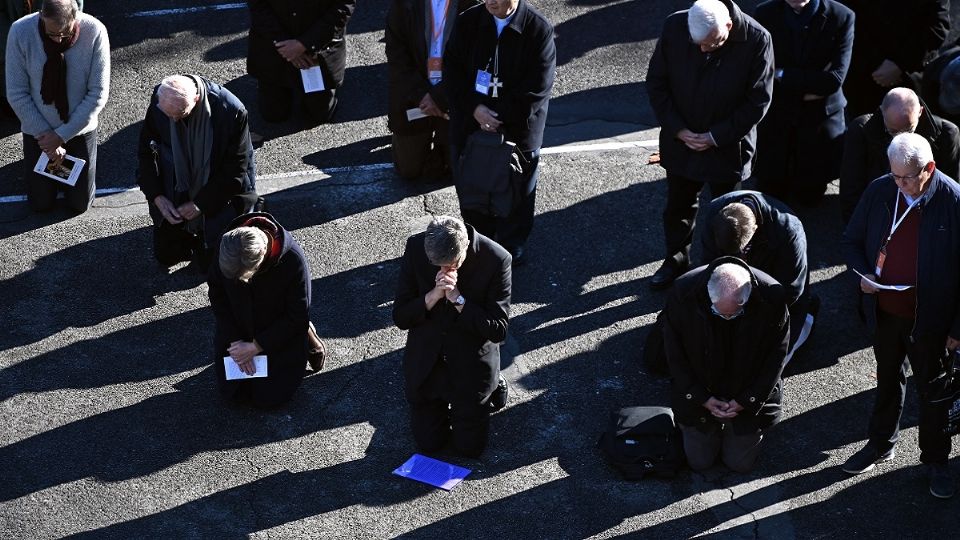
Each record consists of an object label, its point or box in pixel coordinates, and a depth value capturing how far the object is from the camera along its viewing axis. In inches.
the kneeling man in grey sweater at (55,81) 750.5
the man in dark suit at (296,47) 820.6
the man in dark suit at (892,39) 765.3
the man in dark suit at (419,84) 757.9
